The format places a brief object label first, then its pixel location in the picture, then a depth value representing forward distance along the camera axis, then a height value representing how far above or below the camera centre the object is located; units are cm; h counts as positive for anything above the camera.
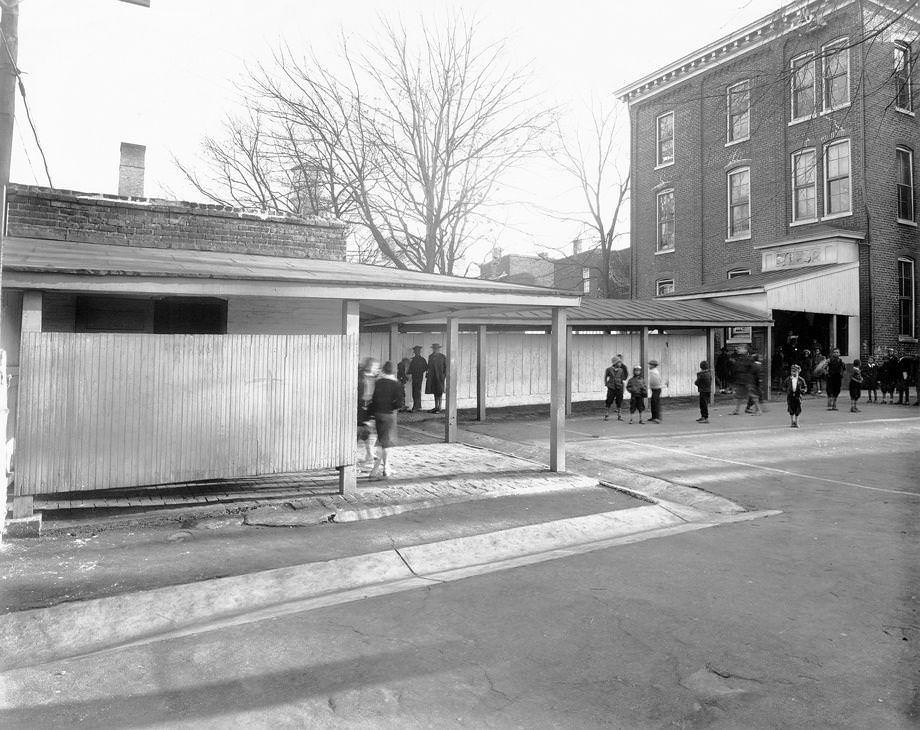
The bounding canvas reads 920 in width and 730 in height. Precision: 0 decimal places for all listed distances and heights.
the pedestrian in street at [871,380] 1967 +3
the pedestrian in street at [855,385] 1697 -11
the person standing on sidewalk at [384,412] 867 -46
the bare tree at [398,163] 2317 +763
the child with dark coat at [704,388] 1492 -19
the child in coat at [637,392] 1500 -29
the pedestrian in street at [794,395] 1370 -30
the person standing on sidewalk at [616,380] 1590 -3
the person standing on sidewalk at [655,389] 1495 -22
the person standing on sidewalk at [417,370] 1698 +18
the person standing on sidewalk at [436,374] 1667 +9
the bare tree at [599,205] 3425 +895
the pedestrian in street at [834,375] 1719 +14
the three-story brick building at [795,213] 2259 +637
